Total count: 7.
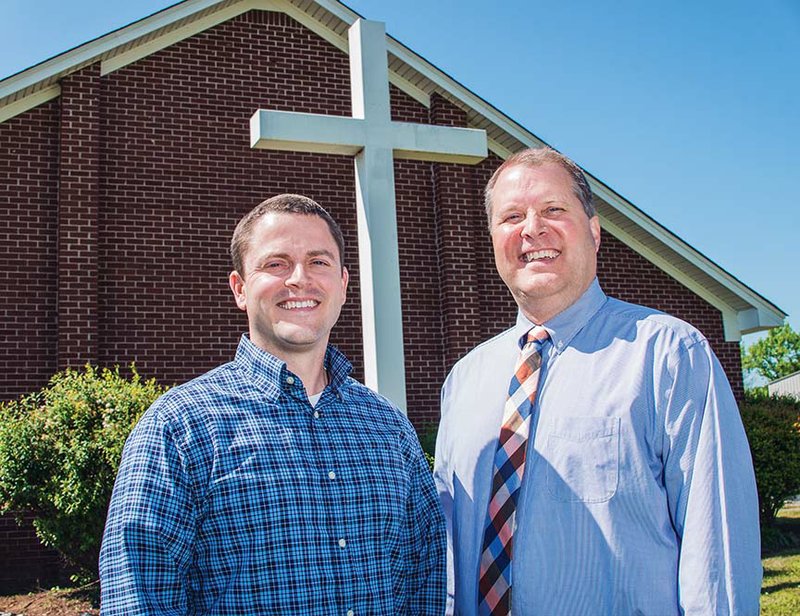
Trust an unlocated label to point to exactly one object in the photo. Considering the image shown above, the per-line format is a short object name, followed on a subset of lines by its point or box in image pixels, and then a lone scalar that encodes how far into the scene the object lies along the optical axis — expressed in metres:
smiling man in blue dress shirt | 2.10
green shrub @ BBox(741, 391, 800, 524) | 9.75
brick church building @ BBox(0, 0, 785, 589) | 8.22
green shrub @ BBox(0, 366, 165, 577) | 6.37
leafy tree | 79.38
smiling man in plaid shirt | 2.05
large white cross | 4.64
